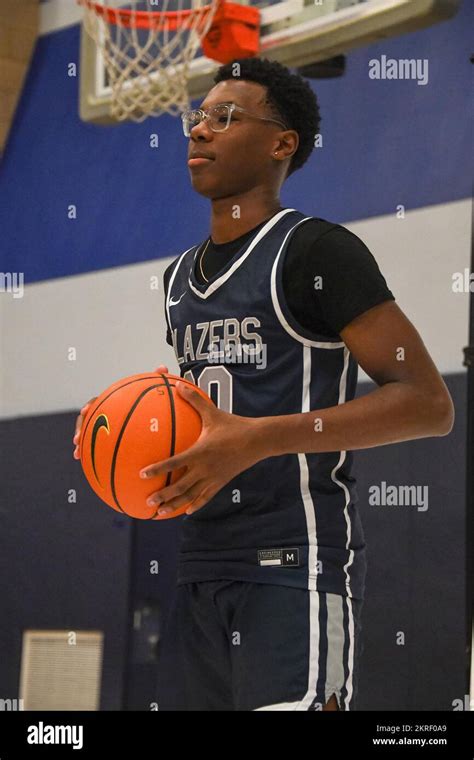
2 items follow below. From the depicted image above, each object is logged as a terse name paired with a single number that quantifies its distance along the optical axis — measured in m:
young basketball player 4.09
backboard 7.21
